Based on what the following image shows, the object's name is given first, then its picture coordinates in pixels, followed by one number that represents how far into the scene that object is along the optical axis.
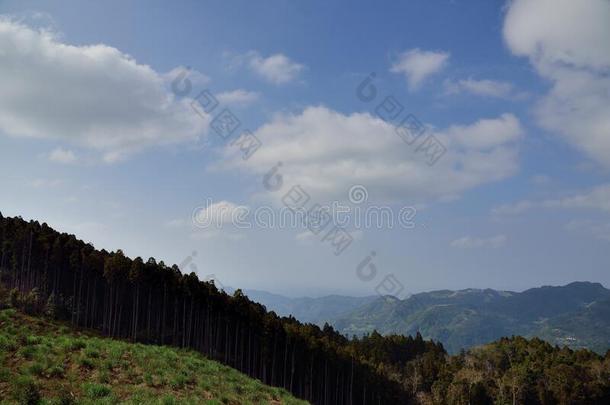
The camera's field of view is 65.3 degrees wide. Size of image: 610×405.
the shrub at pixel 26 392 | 14.05
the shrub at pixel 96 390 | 15.70
